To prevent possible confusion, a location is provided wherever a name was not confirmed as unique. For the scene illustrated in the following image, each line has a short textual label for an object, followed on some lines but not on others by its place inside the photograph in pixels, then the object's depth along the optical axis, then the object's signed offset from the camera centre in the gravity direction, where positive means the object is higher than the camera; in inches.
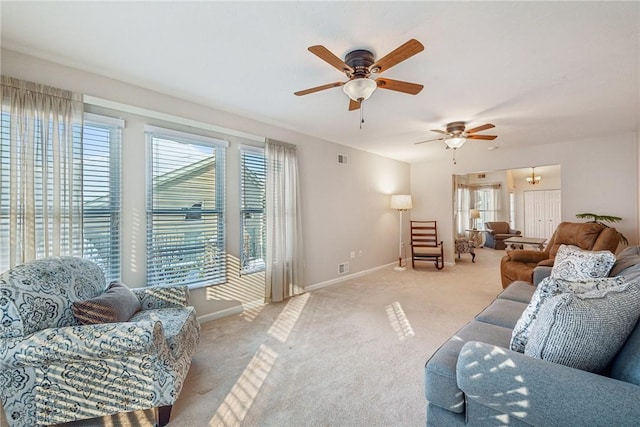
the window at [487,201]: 353.7 +13.8
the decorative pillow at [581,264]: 73.9 -16.1
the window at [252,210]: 132.6 +1.9
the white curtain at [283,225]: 139.5 -6.2
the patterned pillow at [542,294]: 49.2 -15.9
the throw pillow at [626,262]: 65.6 -14.0
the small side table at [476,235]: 330.6 -29.4
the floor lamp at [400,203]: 220.4 +7.6
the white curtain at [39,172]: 75.4 +13.0
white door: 321.4 -1.8
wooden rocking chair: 213.6 -28.1
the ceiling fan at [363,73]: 70.2 +39.5
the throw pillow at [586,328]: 40.3 -18.1
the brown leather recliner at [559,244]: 134.6 -18.5
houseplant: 154.4 -4.8
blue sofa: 34.9 -26.4
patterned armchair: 53.7 -30.6
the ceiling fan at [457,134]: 136.9 +40.1
